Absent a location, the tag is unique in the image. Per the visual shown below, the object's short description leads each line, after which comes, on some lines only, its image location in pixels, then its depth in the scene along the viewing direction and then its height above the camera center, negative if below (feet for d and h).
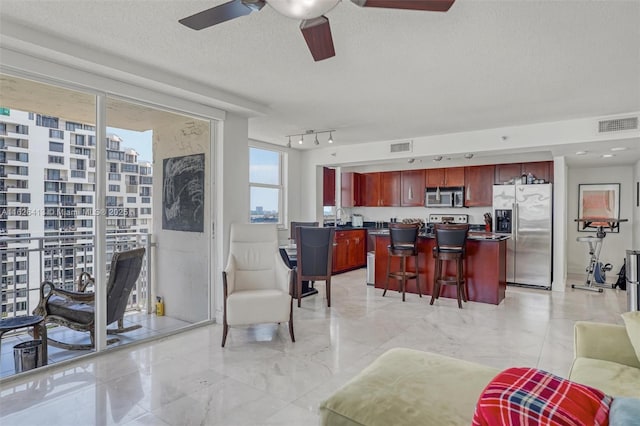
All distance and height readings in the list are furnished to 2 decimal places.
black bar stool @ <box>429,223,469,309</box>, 15.67 -1.65
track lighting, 18.32 +4.07
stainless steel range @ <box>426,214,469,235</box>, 24.14 -0.44
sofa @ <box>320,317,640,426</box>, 4.65 -2.51
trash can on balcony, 9.22 -3.69
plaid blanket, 2.95 -1.64
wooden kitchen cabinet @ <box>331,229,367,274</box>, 23.63 -2.61
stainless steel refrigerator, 19.66 -0.88
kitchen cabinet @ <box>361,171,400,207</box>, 26.17 +1.67
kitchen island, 16.21 -2.58
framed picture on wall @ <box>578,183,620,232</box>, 22.27 +0.61
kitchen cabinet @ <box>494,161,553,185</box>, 20.52 +2.39
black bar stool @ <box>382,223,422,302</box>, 16.92 -1.59
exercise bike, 19.29 -3.15
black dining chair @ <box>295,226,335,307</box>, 15.47 -1.85
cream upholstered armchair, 11.14 -2.36
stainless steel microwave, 23.54 +0.97
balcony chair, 10.31 -2.68
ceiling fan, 5.62 +3.23
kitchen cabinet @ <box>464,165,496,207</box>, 22.36 +1.61
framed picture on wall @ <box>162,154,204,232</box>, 13.87 +0.59
